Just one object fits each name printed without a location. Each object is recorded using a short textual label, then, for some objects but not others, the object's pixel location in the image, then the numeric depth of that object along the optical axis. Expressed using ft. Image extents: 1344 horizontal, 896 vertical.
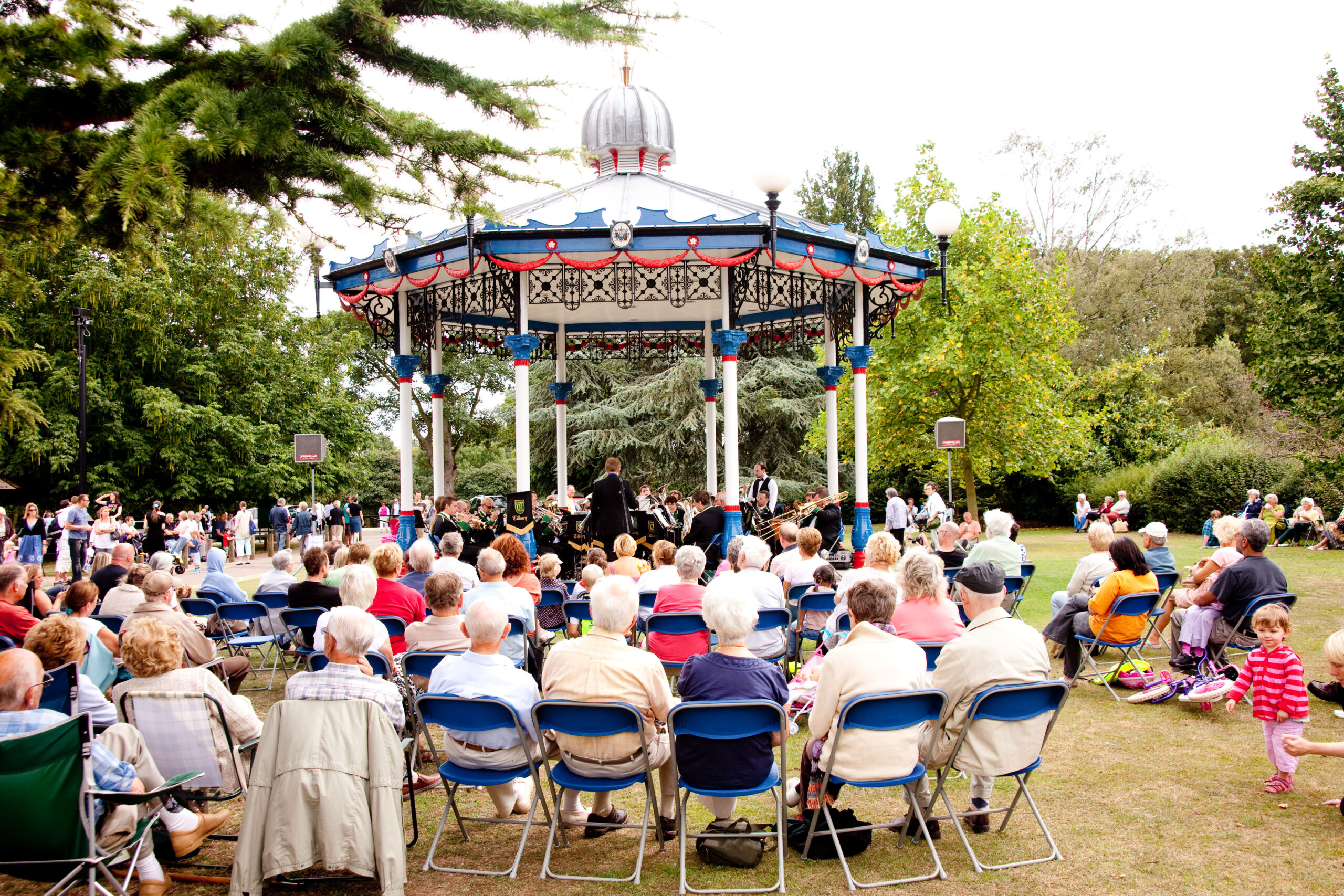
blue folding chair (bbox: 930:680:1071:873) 12.96
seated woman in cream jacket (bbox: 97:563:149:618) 22.48
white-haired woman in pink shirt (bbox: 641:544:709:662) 19.88
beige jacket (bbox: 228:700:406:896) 11.63
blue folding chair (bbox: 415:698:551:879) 12.98
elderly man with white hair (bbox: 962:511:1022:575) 26.89
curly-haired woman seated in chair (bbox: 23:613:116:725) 13.23
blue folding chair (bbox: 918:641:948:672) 17.21
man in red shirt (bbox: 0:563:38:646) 18.88
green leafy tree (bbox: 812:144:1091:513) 76.95
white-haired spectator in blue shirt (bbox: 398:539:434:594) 23.54
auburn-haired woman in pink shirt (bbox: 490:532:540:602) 22.15
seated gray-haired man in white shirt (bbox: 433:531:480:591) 23.39
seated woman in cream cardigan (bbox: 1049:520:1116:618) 24.66
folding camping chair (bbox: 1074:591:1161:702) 21.77
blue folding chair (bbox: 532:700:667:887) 12.62
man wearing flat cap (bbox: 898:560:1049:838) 13.33
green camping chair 11.10
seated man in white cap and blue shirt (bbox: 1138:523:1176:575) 26.43
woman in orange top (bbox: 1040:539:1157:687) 22.13
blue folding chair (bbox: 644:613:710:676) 19.49
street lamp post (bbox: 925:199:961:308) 35.60
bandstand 35.19
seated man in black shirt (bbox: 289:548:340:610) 22.61
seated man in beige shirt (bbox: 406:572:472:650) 17.15
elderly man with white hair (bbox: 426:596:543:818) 13.73
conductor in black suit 37.58
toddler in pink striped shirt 15.49
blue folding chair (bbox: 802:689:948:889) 12.48
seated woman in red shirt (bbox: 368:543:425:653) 21.04
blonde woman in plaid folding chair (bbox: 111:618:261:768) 13.09
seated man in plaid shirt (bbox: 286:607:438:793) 12.32
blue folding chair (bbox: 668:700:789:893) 12.37
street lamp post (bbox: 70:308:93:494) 69.41
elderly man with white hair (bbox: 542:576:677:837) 13.24
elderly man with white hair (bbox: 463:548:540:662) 19.57
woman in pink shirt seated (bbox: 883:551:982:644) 17.46
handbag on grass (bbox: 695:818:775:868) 12.95
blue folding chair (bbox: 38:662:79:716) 12.95
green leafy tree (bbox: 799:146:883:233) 144.15
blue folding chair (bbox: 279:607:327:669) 21.98
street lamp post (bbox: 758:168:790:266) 31.63
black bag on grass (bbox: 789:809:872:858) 13.43
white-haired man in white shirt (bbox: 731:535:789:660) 20.31
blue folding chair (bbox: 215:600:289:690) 24.41
